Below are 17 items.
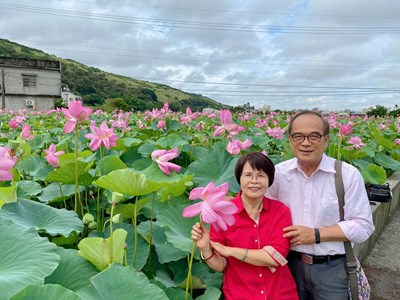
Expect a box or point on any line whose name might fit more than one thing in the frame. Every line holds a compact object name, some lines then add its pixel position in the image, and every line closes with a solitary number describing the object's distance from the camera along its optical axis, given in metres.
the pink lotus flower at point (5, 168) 1.04
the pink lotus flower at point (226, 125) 2.24
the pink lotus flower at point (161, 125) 3.26
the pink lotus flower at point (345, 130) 2.63
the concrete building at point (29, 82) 30.91
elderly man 1.42
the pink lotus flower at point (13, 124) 3.40
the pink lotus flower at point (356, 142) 3.02
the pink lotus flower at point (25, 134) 2.05
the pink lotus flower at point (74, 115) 1.49
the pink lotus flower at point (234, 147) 1.92
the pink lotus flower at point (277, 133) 3.54
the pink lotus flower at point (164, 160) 1.34
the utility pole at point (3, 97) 26.97
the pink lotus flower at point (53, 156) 1.80
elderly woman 1.29
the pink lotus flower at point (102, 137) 1.61
